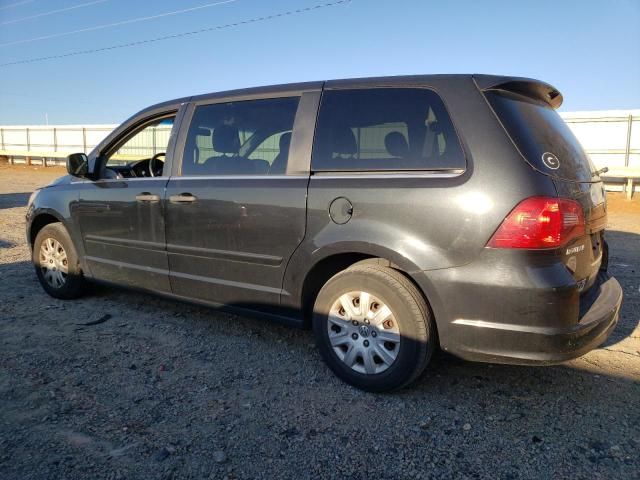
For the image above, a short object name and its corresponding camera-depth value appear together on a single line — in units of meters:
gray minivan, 2.46
